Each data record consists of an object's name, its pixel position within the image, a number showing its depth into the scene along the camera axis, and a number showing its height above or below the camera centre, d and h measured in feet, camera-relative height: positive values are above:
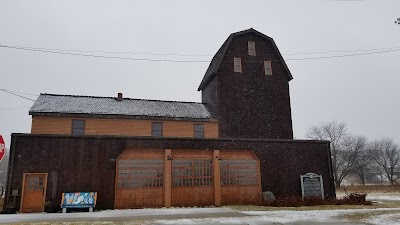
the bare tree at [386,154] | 275.80 +16.98
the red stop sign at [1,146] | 51.60 +5.43
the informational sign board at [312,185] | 71.00 -2.48
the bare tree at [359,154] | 234.66 +14.59
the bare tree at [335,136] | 236.84 +28.83
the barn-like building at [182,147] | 58.34 +5.90
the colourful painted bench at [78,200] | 55.62 -3.99
